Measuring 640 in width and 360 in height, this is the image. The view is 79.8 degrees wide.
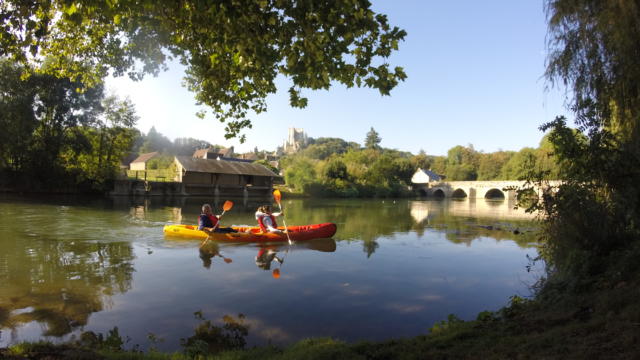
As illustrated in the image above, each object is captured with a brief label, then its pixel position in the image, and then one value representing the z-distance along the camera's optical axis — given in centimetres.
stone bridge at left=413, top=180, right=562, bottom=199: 6919
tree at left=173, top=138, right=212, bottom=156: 8958
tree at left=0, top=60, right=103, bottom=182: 3044
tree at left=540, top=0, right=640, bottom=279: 634
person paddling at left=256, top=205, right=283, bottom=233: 1328
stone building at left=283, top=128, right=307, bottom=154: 17662
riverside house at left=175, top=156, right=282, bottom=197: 4062
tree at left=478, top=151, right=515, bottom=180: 8588
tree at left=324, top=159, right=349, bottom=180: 5722
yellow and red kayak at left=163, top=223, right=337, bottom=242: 1266
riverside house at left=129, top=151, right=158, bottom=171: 6050
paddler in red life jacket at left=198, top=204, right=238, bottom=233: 1293
